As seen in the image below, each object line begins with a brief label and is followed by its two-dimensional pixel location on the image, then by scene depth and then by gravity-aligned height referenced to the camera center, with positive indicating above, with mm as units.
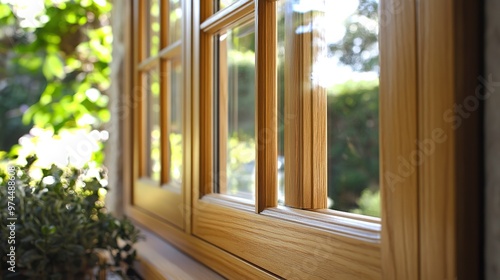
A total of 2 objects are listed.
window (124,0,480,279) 491 -2
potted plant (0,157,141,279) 1113 -192
